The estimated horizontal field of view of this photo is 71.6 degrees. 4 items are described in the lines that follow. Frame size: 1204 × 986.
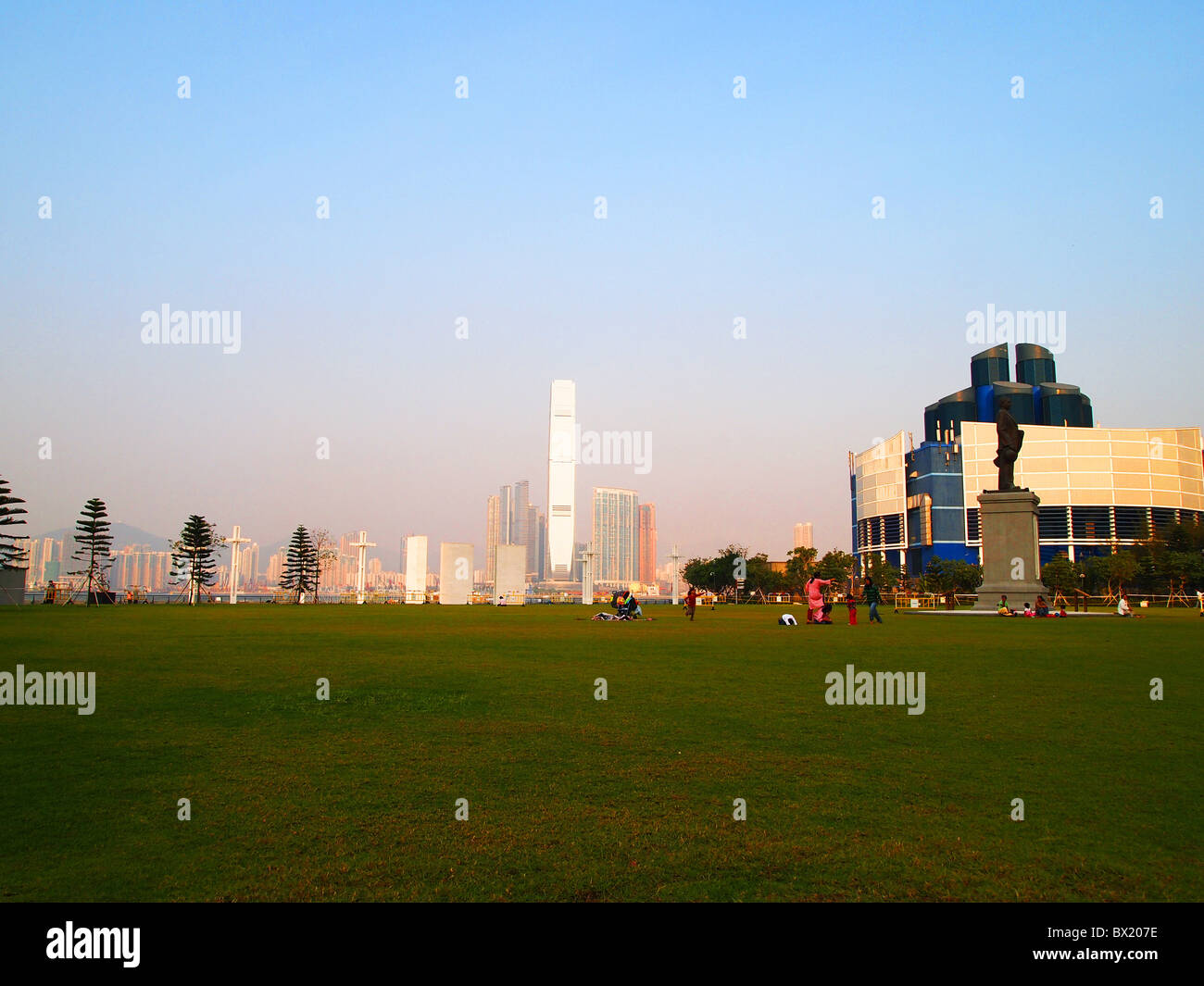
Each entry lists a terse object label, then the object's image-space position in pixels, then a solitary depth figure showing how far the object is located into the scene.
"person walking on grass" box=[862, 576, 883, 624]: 26.52
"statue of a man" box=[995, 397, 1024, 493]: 36.66
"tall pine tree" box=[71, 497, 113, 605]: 56.19
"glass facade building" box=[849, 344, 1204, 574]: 115.62
